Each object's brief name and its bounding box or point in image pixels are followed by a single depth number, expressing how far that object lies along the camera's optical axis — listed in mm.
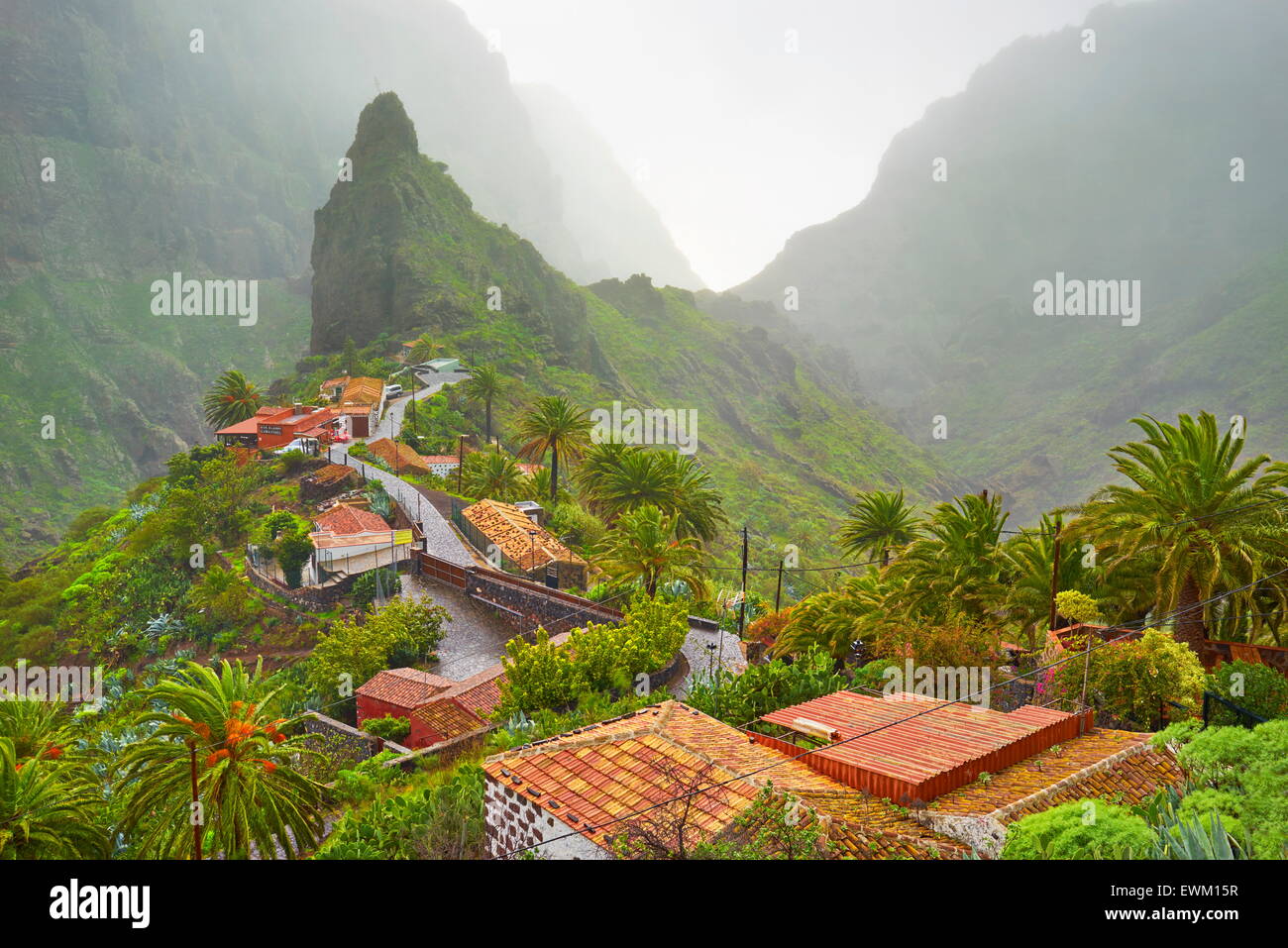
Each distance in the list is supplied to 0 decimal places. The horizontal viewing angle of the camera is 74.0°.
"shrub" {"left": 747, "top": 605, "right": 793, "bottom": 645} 31938
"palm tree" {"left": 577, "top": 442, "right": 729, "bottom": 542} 40375
